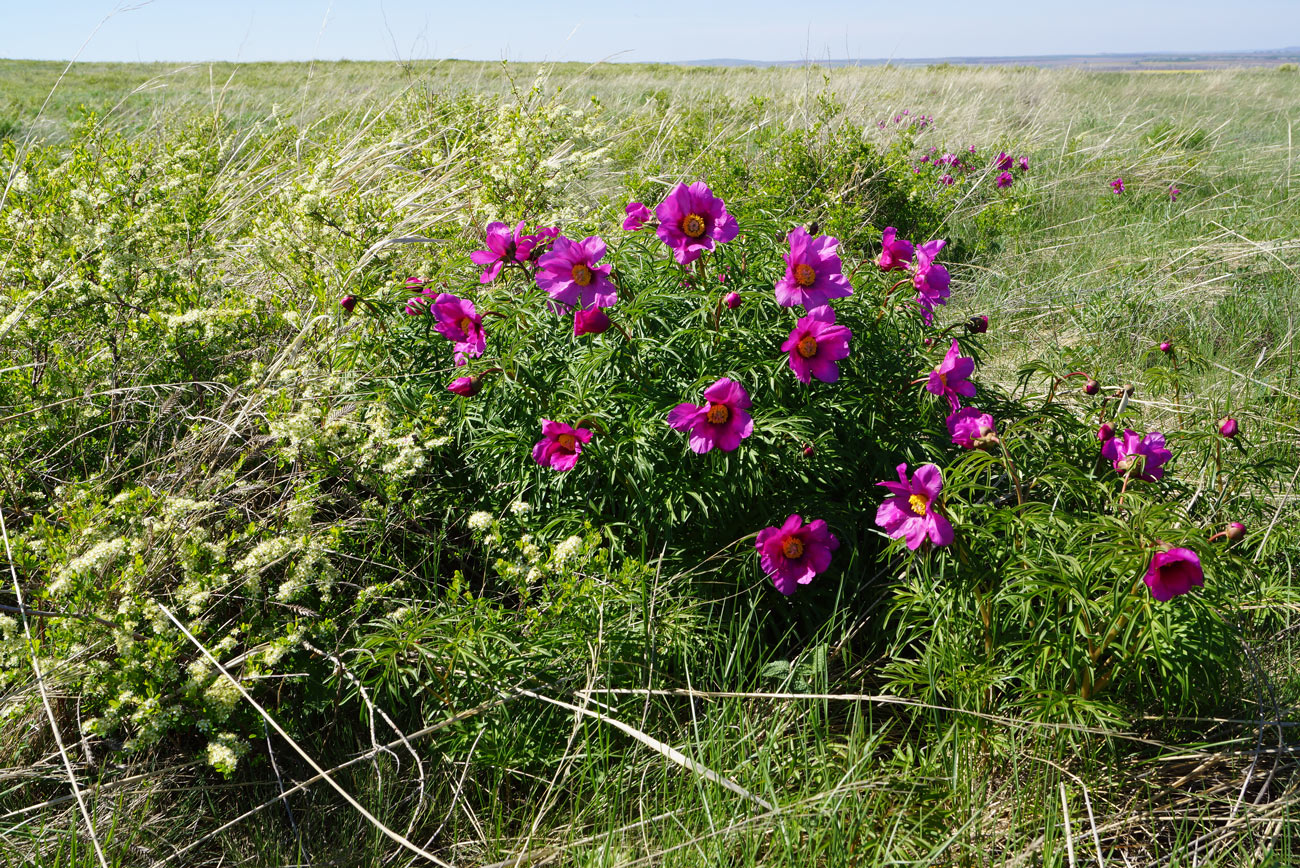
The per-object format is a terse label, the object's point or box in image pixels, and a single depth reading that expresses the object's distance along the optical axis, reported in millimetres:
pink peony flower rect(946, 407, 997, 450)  1480
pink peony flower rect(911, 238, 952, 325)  1888
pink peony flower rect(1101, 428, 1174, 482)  1655
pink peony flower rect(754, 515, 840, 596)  1683
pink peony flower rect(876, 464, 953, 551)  1445
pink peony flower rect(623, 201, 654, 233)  1994
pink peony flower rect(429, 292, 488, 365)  1849
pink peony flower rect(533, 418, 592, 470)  1633
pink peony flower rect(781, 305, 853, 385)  1602
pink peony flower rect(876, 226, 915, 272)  1976
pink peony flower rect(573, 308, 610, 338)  1662
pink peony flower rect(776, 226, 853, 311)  1679
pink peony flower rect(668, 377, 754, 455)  1556
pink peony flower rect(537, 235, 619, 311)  1731
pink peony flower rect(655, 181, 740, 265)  1740
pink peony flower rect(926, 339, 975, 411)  1687
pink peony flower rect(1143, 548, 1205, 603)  1187
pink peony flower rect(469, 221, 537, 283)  1967
